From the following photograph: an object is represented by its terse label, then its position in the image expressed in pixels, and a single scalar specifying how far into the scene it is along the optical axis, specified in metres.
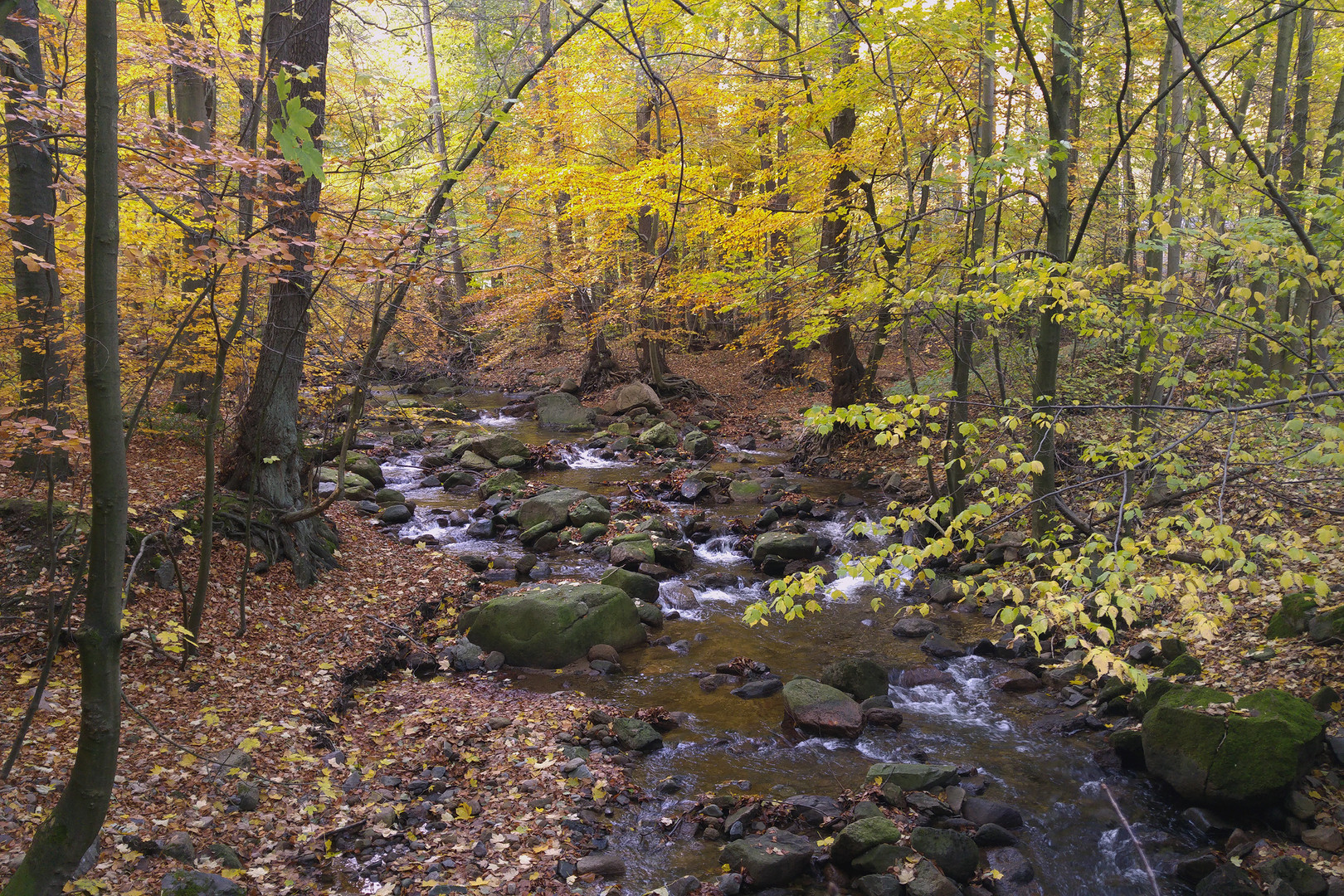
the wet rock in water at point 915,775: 5.91
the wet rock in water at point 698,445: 17.09
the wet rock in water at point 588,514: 12.31
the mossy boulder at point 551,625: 8.04
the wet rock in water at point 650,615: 9.16
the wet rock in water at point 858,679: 7.49
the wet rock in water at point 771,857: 4.89
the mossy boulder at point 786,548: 11.00
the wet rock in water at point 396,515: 11.92
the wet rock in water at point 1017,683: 7.59
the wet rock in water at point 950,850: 4.99
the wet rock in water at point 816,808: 5.51
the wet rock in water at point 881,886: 4.77
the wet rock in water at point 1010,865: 5.09
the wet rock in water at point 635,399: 20.48
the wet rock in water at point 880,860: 4.94
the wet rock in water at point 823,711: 6.82
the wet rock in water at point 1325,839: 4.84
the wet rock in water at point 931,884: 4.74
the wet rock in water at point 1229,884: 4.58
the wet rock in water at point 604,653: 8.12
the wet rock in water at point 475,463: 15.58
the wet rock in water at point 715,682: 7.66
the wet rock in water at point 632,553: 10.72
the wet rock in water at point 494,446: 16.14
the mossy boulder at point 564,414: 20.11
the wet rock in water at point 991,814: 5.57
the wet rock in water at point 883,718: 7.06
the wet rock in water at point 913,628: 8.89
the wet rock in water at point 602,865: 4.84
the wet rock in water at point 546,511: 12.22
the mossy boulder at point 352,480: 12.55
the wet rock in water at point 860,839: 5.07
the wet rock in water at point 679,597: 9.79
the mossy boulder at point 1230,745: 5.26
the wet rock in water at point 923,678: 7.80
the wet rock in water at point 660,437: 17.95
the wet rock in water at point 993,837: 5.38
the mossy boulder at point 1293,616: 6.76
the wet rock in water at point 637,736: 6.47
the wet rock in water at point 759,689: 7.48
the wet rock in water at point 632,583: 9.60
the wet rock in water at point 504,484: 13.94
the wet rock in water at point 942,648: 8.34
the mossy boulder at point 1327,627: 6.36
